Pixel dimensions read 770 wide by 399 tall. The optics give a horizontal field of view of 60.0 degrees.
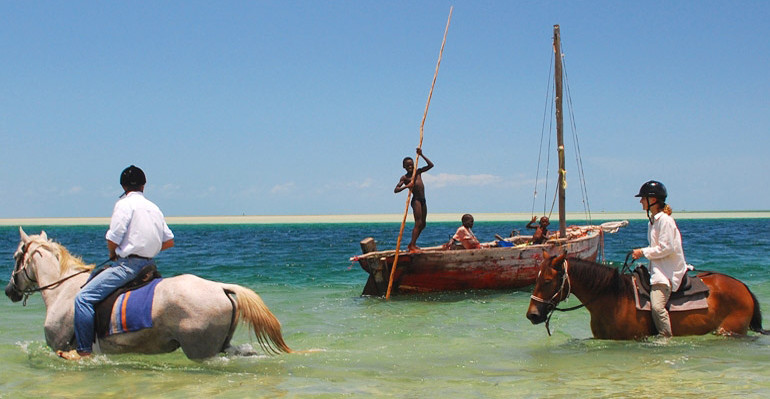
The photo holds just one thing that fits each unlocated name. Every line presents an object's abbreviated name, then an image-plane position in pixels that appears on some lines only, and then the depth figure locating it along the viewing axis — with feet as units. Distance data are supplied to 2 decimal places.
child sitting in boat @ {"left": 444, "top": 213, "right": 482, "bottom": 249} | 50.14
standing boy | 43.80
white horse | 20.76
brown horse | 25.18
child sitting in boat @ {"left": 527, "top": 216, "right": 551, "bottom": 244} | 55.67
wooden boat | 46.87
